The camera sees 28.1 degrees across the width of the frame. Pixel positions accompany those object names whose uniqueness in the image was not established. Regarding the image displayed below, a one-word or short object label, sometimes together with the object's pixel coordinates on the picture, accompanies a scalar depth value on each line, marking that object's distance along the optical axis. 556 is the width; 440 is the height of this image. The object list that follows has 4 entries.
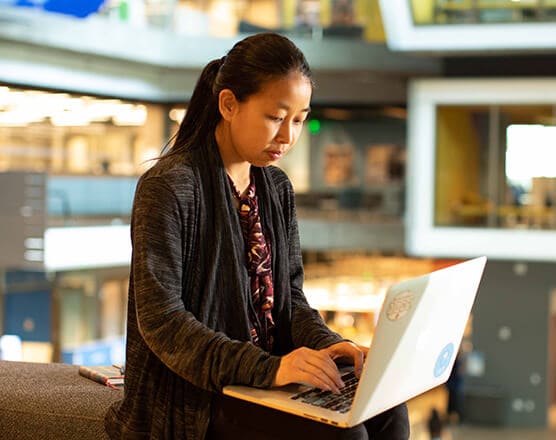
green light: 28.34
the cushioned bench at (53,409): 2.99
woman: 2.40
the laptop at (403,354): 2.14
